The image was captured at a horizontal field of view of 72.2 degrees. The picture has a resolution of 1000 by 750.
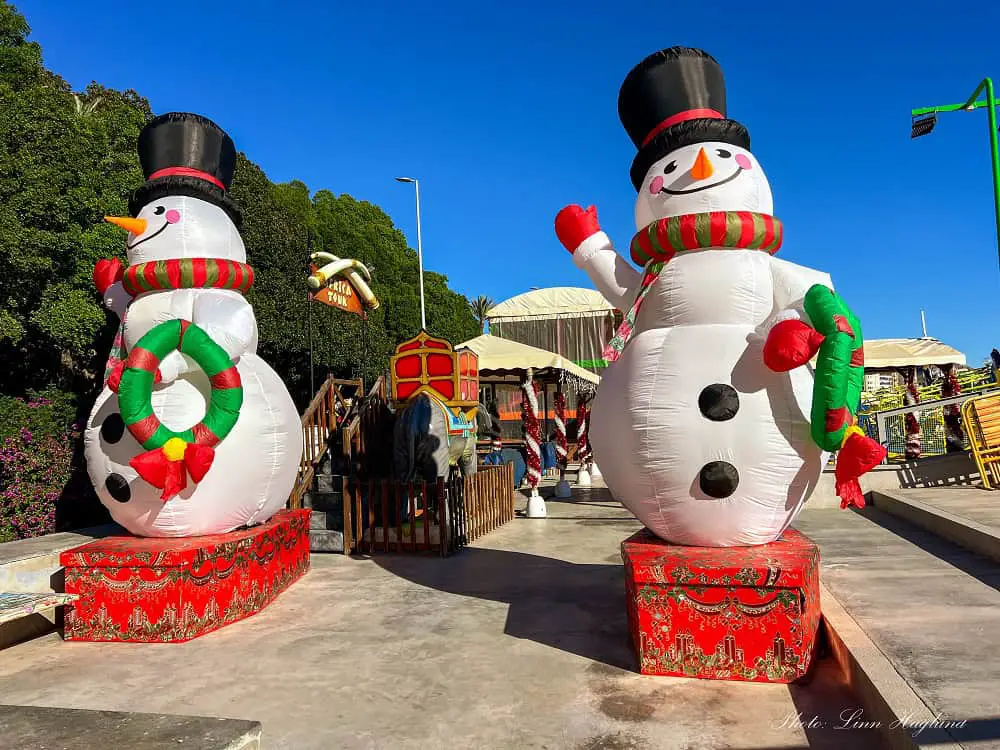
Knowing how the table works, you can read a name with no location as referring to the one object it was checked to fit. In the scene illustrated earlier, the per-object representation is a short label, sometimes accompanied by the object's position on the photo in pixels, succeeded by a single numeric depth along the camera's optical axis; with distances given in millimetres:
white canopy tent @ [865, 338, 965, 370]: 15961
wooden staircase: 9781
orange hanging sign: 9578
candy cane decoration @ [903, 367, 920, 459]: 14133
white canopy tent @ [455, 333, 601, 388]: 13656
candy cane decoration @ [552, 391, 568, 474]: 14664
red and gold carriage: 10859
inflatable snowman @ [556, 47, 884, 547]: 4426
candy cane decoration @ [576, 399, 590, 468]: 15545
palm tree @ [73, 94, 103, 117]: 12703
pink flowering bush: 9516
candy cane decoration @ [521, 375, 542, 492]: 13031
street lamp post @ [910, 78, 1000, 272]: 13500
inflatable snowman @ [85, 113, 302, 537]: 5617
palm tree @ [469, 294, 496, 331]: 57438
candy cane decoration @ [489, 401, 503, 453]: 15453
